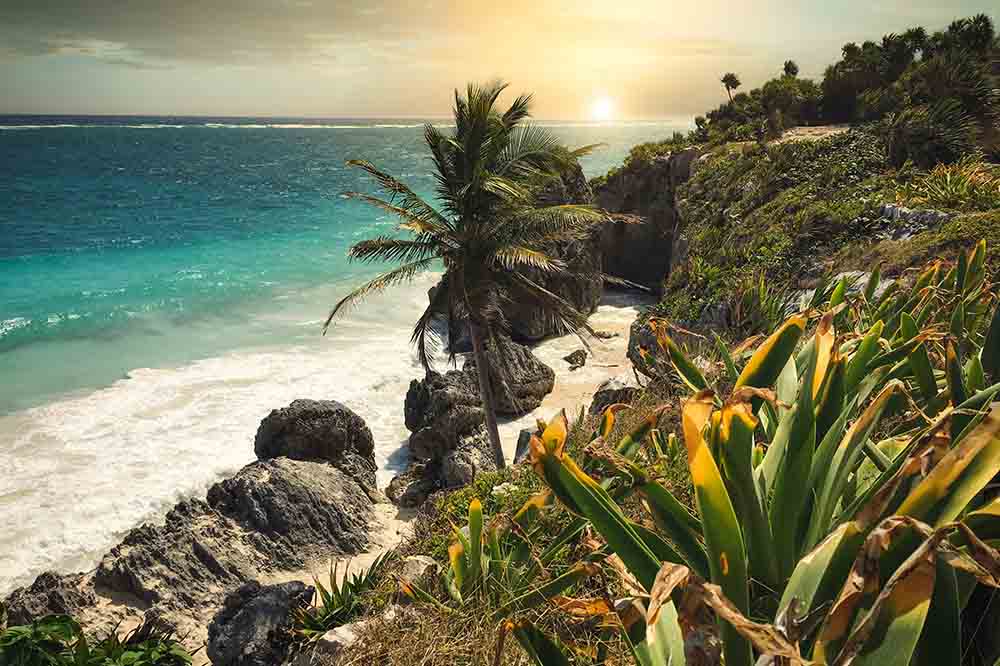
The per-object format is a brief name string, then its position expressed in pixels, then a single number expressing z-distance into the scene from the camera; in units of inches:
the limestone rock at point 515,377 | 696.4
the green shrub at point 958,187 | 475.5
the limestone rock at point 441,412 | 563.2
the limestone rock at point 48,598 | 324.2
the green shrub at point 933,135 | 641.6
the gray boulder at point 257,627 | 249.3
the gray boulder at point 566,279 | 956.0
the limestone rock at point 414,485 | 515.5
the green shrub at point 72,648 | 233.8
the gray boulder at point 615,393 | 339.6
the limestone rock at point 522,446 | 381.1
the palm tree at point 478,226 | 525.0
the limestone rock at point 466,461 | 505.7
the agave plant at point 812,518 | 56.5
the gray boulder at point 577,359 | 839.1
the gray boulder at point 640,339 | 566.9
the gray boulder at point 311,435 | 508.1
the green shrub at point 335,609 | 225.0
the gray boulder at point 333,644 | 157.1
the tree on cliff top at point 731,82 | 1476.4
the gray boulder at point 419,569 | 175.0
